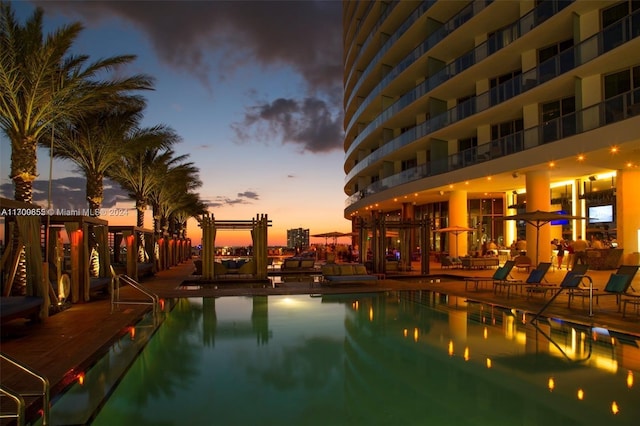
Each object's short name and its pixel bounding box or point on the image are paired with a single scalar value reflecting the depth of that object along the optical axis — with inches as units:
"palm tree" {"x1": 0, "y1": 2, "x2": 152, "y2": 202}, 468.8
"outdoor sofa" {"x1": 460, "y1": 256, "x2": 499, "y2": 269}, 907.1
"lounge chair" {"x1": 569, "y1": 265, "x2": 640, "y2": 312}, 411.5
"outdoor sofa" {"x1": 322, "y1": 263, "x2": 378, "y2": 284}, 697.6
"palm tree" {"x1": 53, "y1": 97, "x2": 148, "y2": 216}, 722.2
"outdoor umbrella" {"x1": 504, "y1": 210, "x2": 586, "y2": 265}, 616.1
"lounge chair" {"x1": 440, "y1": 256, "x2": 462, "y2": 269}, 929.5
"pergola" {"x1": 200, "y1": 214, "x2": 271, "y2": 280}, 802.2
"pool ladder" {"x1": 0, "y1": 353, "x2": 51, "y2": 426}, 157.5
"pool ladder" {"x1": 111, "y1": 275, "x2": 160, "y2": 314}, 449.5
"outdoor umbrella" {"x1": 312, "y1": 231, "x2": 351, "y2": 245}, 1280.8
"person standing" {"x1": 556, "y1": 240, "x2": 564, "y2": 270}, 827.3
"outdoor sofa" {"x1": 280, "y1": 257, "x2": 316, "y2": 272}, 965.2
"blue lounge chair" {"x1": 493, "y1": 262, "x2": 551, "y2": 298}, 522.6
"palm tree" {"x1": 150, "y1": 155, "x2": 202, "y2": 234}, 1171.1
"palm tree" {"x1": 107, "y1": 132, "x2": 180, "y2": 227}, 976.9
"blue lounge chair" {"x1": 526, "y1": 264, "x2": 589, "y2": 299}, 451.8
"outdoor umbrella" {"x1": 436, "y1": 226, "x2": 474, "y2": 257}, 949.6
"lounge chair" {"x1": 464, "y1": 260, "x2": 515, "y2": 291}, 576.5
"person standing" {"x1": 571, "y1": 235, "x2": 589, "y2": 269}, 767.1
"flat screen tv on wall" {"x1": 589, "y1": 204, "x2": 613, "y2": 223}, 849.5
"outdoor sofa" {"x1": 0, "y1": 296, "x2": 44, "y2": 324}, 325.0
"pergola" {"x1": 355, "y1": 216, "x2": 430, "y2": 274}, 854.5
